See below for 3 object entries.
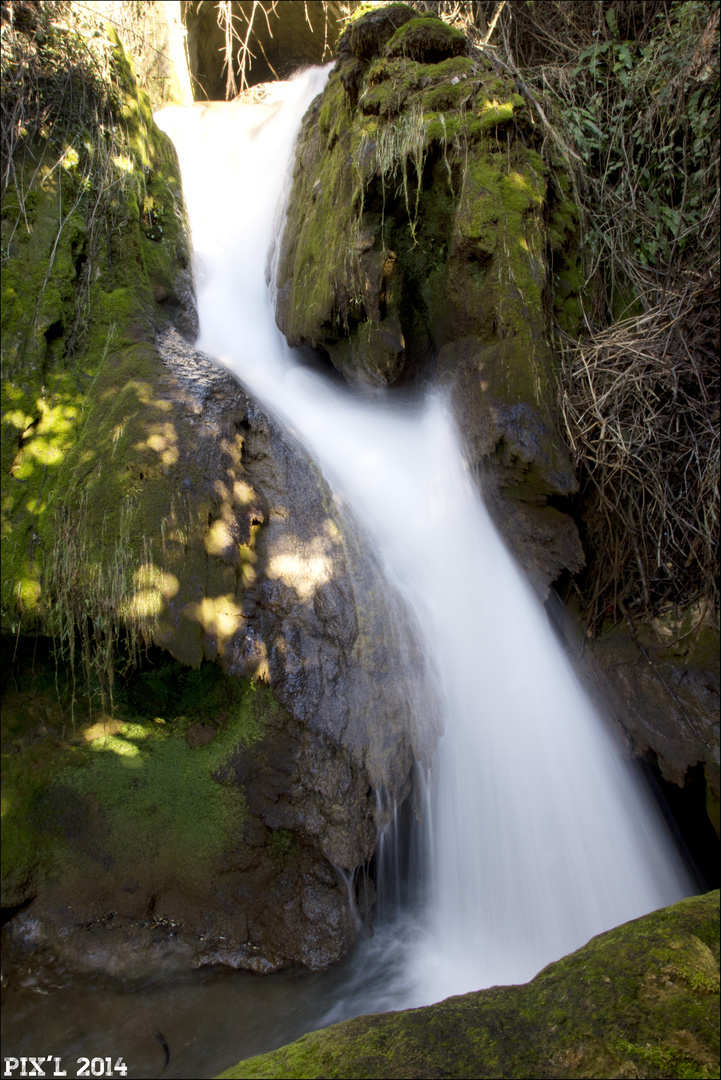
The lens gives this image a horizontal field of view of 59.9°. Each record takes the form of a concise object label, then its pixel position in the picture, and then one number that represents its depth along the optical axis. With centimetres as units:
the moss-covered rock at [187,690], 276
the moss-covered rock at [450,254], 352
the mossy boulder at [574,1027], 126
